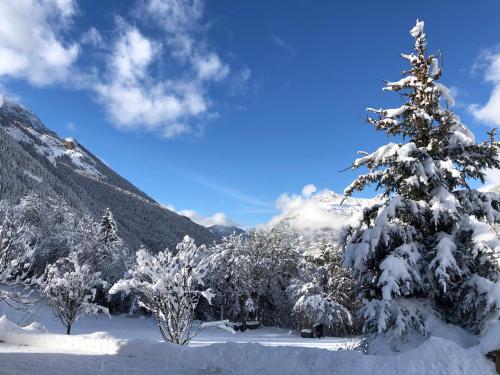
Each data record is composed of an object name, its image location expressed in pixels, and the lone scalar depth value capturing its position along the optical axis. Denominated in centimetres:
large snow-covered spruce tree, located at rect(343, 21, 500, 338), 909
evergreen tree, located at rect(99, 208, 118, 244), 5614
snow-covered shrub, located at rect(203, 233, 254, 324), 4131
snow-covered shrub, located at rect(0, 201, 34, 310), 1252
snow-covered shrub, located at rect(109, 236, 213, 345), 1712
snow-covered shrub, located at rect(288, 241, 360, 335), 3425
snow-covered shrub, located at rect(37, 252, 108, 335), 2370
